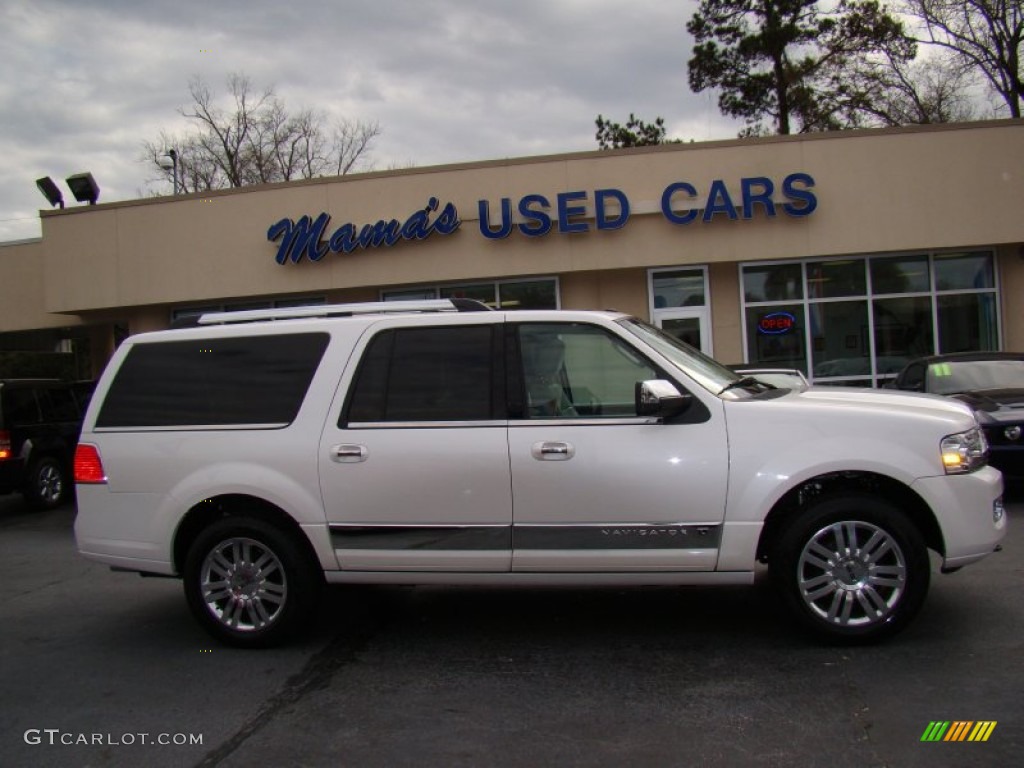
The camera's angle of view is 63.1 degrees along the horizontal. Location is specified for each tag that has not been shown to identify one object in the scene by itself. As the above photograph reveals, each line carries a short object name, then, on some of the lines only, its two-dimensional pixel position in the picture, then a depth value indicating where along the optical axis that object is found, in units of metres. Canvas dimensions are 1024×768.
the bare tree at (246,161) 40.94
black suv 10.93
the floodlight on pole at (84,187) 18.28
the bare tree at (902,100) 28.34
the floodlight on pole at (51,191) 18.66
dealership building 14.77
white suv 4.39
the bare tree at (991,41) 26.64
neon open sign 15.64
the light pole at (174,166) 35.78
